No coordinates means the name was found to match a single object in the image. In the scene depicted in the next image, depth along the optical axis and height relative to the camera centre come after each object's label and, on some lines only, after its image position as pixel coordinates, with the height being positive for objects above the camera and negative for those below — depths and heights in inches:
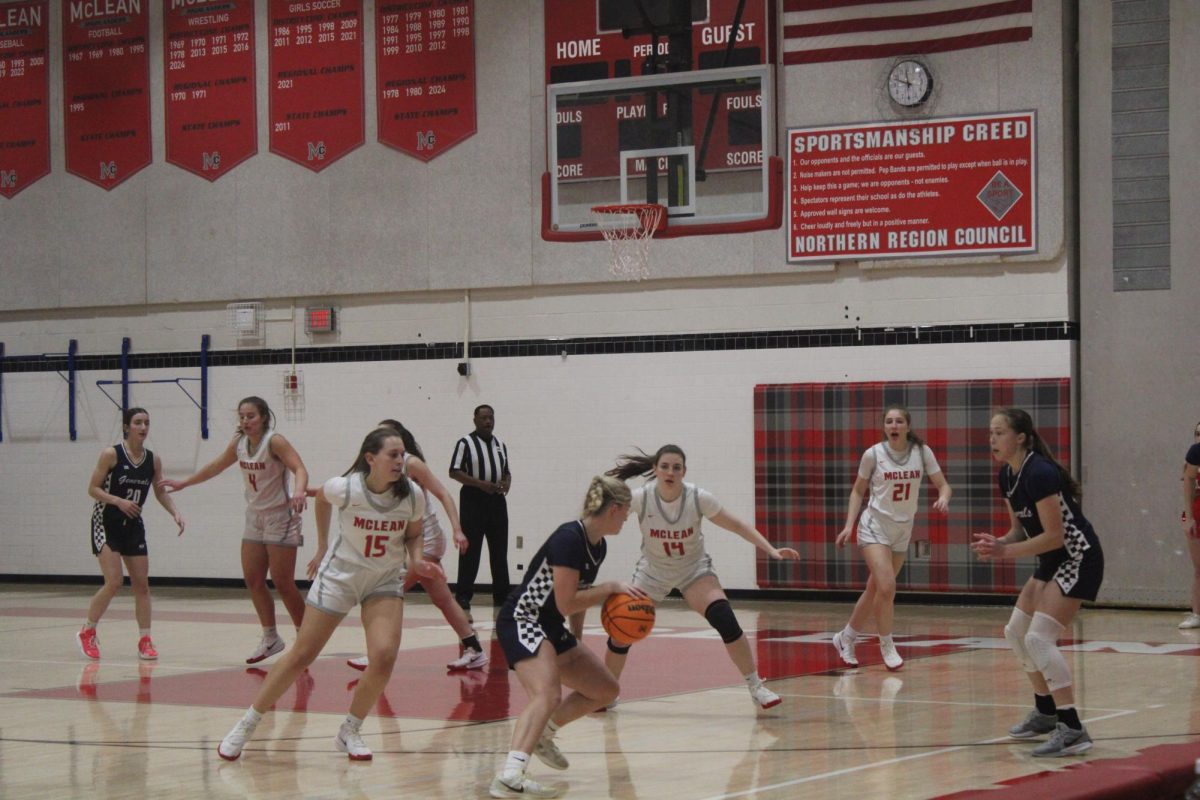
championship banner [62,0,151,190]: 756.0 +135.4
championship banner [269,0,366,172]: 709.9 +130.7
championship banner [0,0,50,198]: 777.6 +136.7
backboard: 621.3 +88.7
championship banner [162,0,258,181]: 733.9 +133.7
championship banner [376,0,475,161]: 687.7 +128.2
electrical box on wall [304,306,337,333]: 717.3 +23.6
